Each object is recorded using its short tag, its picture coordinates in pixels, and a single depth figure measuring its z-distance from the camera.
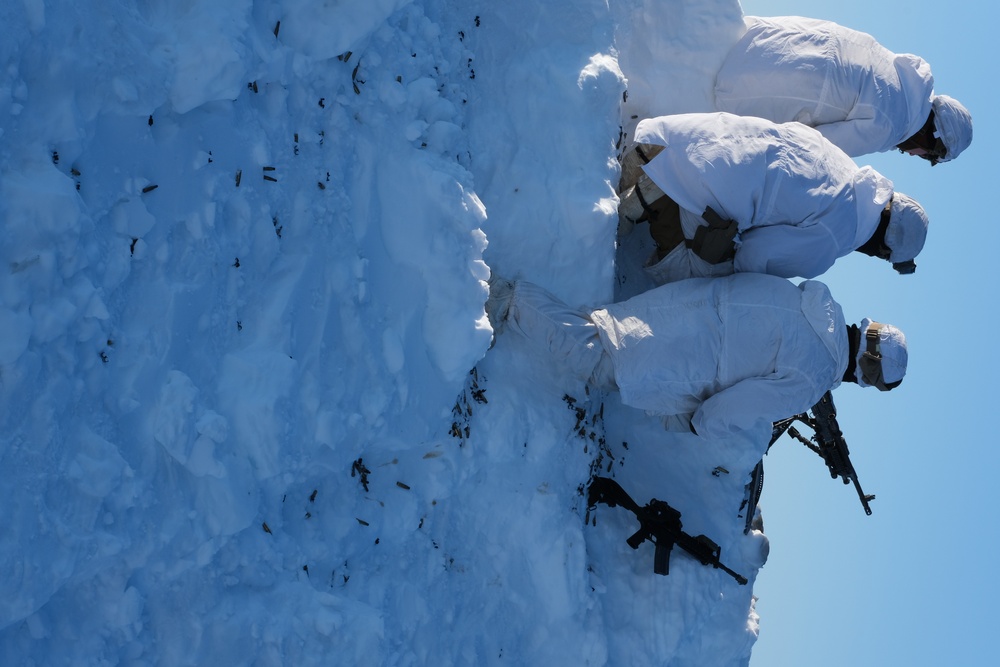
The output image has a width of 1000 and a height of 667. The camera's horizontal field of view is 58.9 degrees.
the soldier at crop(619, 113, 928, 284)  4.72
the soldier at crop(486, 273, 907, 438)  4.82
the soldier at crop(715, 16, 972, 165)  5.61
